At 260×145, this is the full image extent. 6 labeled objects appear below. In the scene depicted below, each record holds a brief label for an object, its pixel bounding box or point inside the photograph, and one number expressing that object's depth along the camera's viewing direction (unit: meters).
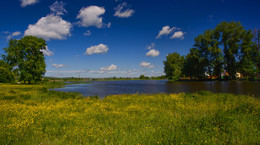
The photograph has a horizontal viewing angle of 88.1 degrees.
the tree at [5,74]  49.56
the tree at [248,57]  52.69
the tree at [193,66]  71.09
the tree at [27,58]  44.41
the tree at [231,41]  55.31
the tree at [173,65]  86.56
